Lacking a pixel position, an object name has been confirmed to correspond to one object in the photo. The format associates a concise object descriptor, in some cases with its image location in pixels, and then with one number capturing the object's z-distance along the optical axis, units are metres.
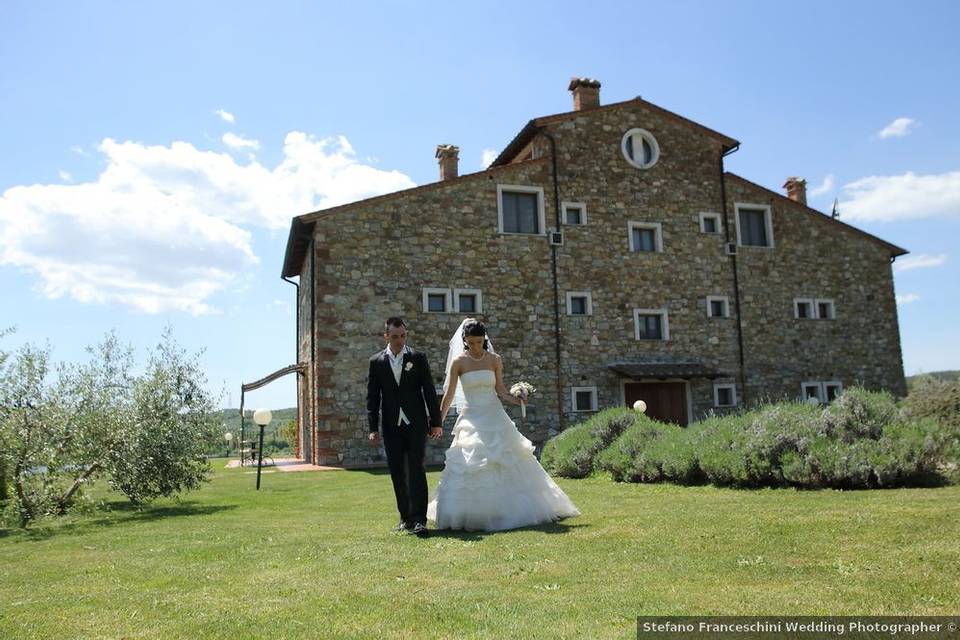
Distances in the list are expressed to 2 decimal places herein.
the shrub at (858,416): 9.05
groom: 6.37
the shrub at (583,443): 12.20
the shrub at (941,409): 8.73
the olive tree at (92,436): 9.29
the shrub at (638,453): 10.60
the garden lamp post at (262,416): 13.38
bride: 6.43
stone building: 18.66
